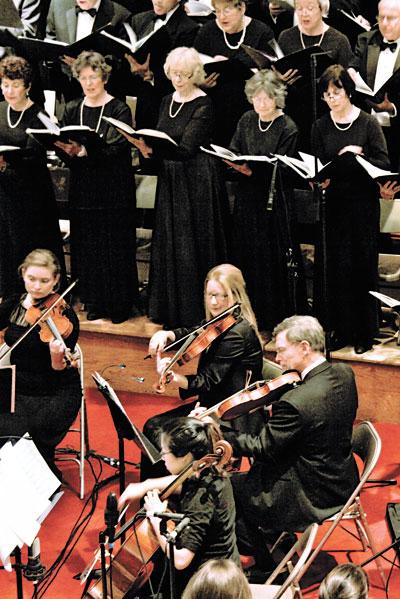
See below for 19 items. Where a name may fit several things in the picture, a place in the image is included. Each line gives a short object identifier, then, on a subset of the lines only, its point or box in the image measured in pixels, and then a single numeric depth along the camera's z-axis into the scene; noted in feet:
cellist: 26.04
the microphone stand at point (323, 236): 37.17
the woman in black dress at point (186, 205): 42.06
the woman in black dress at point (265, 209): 40.65
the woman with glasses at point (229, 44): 43.93
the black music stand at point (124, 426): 29.27
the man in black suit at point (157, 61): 45.06
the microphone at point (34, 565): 26.63
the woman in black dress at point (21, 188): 43.98
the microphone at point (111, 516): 23.88
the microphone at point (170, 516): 22.93
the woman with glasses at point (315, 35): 43.27
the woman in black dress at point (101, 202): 43.21
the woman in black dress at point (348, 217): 39.81
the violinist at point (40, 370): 35.81
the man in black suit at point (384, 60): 42.06
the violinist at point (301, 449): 29.63
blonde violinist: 33.96
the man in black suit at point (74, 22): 47.88
